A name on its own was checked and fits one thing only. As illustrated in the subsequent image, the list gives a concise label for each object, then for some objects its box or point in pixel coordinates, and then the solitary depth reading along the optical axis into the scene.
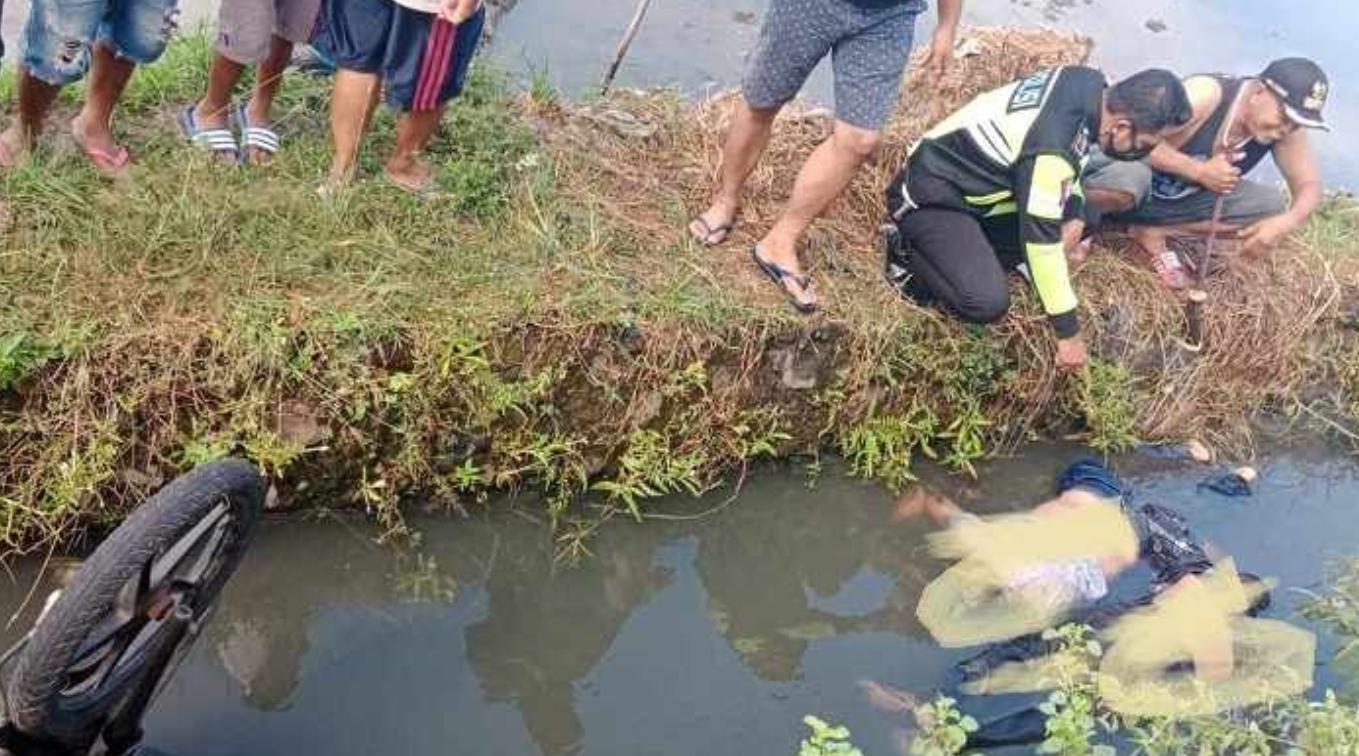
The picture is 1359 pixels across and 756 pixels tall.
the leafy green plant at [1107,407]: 5.03
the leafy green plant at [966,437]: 4.83
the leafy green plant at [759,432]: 4.49
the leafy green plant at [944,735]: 2.77
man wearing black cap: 5.00
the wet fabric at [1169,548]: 4.22
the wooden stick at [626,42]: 5.60
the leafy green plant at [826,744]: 2.57
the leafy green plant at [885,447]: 4.69
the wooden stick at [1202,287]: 5.15
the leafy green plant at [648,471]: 4.29
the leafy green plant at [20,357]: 3.46
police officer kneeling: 4.42
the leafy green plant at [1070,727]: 2.78
